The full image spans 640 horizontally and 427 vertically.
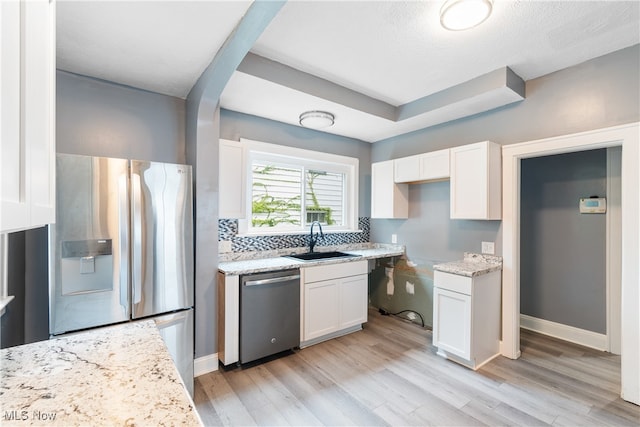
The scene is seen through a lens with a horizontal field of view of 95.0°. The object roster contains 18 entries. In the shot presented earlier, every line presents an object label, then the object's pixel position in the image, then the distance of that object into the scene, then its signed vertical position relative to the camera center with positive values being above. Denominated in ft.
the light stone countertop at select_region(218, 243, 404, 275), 8.29 -1.51
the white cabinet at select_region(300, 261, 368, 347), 9.28 -2.91
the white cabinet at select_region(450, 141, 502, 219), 8.65 +1.02
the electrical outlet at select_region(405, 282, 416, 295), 11.73 -2.97
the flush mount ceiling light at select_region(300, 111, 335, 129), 9.33 +3.08
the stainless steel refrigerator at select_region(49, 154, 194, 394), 5.69 -0.73
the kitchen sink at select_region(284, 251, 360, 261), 10.98 -1.58
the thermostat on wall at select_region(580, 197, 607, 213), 9.33 +0.31
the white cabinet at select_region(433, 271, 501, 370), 8.10 -2.97
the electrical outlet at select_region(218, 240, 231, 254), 9.38 -1.04
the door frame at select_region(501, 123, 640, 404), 6.64 +0.03
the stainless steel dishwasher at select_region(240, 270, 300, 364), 7.99 -2.84
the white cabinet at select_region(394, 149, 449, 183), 9.91 +1.70
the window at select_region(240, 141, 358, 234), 10.53 +0.96
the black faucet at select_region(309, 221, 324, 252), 11.27 -0.92
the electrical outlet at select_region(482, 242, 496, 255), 9.30 -1.08
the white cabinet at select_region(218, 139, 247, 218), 8.66 +1.05
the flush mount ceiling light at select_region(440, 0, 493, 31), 5.21 +3.69
